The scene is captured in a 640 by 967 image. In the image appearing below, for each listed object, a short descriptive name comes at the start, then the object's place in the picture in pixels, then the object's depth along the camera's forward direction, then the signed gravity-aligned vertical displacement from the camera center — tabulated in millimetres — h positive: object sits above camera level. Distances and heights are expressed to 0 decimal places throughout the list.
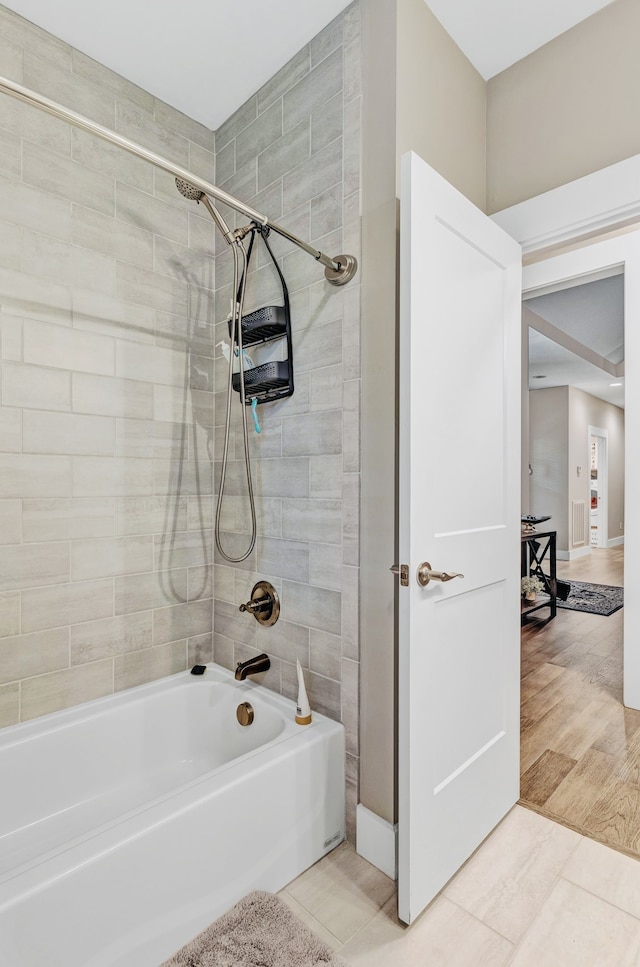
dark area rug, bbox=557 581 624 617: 4680 -1163
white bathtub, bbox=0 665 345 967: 1056 -919
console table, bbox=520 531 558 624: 4289 -805
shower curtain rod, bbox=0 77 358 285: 1109 +830
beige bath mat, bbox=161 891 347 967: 1197 -1128
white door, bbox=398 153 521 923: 1325 -136
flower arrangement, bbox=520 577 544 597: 4328 -897
